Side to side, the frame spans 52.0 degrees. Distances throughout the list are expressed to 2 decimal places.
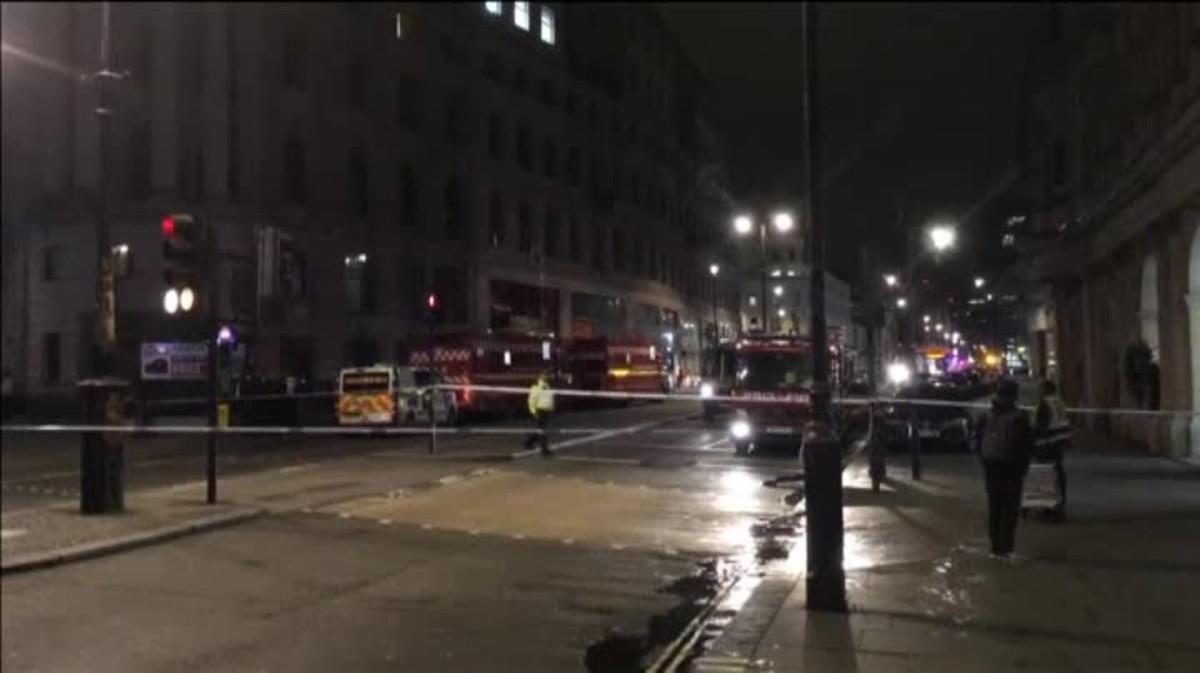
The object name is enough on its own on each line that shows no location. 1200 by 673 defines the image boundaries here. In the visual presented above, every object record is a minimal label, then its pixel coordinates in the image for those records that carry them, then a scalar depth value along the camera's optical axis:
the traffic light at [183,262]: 14.62
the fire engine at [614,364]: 42.69
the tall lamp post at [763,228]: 35.41
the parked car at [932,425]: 24.73
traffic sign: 30.08
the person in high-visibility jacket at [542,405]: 23.81
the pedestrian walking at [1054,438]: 13.20
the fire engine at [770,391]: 24.47
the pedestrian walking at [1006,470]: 11.05
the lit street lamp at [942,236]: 28.02
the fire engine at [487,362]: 31.53
